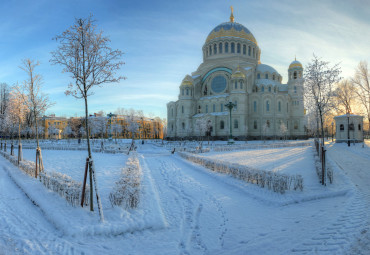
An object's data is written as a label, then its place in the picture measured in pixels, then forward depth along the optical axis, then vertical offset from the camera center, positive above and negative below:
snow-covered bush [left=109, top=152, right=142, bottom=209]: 6.41 -1.78
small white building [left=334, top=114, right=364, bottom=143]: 35.22 +0.66
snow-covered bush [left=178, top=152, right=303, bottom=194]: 7.93 -1.84
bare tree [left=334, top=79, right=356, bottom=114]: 37.12 +6.42
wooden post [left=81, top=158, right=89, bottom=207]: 6.25 -1.78
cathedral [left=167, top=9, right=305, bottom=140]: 54.25 +9.13
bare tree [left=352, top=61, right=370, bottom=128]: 29.08 +6.41
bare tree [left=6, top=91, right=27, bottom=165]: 15.12 +1.86
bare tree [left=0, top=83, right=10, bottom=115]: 50.35 +9.73
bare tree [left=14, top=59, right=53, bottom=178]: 12.92 +2.18
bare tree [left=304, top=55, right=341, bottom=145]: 12.20 +2.64
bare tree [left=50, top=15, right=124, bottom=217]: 6.62 +2.35
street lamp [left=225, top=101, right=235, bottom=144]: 35.56 +4.12
